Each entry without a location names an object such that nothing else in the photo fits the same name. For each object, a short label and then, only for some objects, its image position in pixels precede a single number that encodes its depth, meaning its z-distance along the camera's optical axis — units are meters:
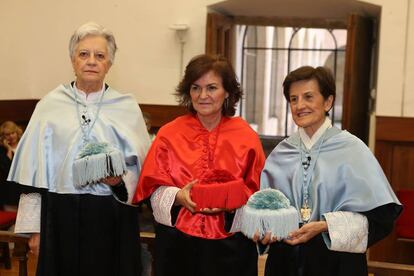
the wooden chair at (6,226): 4.95
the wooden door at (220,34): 6.18
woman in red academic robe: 2.39
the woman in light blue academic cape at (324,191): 2.20
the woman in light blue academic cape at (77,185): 2.50
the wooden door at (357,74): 5.93
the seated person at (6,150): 5.23
